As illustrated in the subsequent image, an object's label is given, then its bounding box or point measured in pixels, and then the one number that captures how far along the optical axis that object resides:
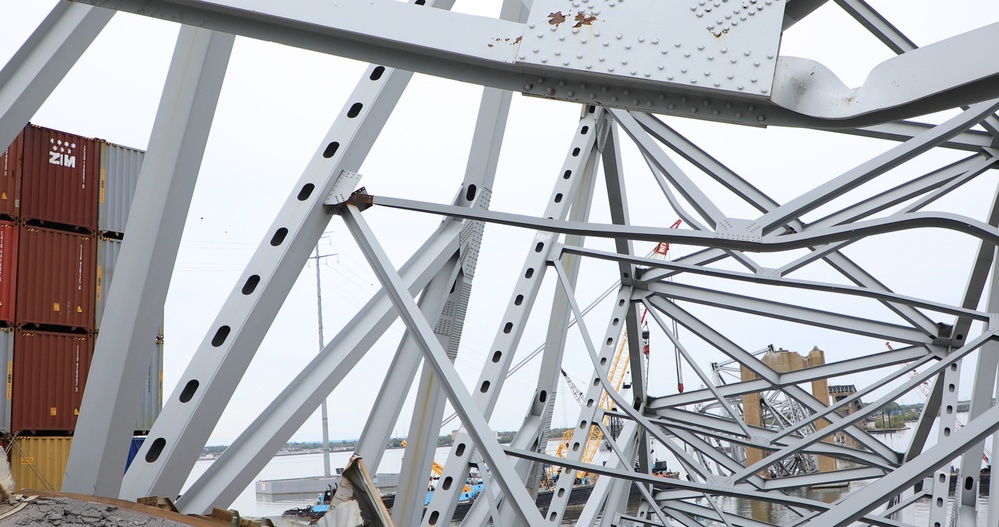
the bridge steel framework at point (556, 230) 3.13
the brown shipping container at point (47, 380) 15.56
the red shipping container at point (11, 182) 15.99
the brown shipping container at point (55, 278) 15.86
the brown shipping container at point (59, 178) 16.23
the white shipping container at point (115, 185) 17.47
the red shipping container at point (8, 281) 15.63
